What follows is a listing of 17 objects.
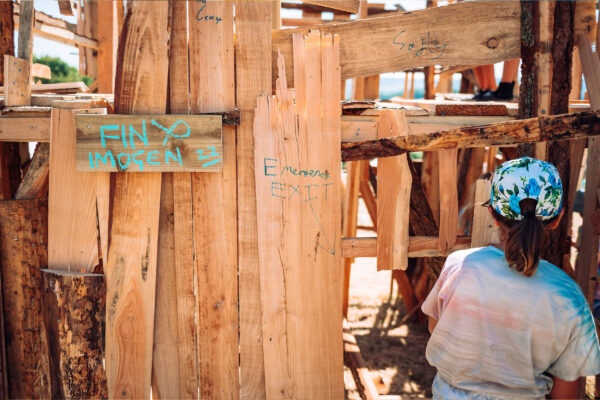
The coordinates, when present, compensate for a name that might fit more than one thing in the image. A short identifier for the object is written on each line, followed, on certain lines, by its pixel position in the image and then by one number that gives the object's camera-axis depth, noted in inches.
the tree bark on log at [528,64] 92.3
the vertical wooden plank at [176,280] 90.7
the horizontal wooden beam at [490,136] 70.0
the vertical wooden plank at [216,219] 88.8
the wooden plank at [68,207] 90.4
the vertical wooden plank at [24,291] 95.0
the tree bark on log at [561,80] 93.6
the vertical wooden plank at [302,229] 89.7
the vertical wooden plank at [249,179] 88.8
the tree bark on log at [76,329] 89.0
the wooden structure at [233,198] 89.3
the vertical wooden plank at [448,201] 95.1
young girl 60.7
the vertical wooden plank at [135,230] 87.9
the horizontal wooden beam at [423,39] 91.4
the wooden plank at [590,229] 111.6
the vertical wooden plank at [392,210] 93.7
